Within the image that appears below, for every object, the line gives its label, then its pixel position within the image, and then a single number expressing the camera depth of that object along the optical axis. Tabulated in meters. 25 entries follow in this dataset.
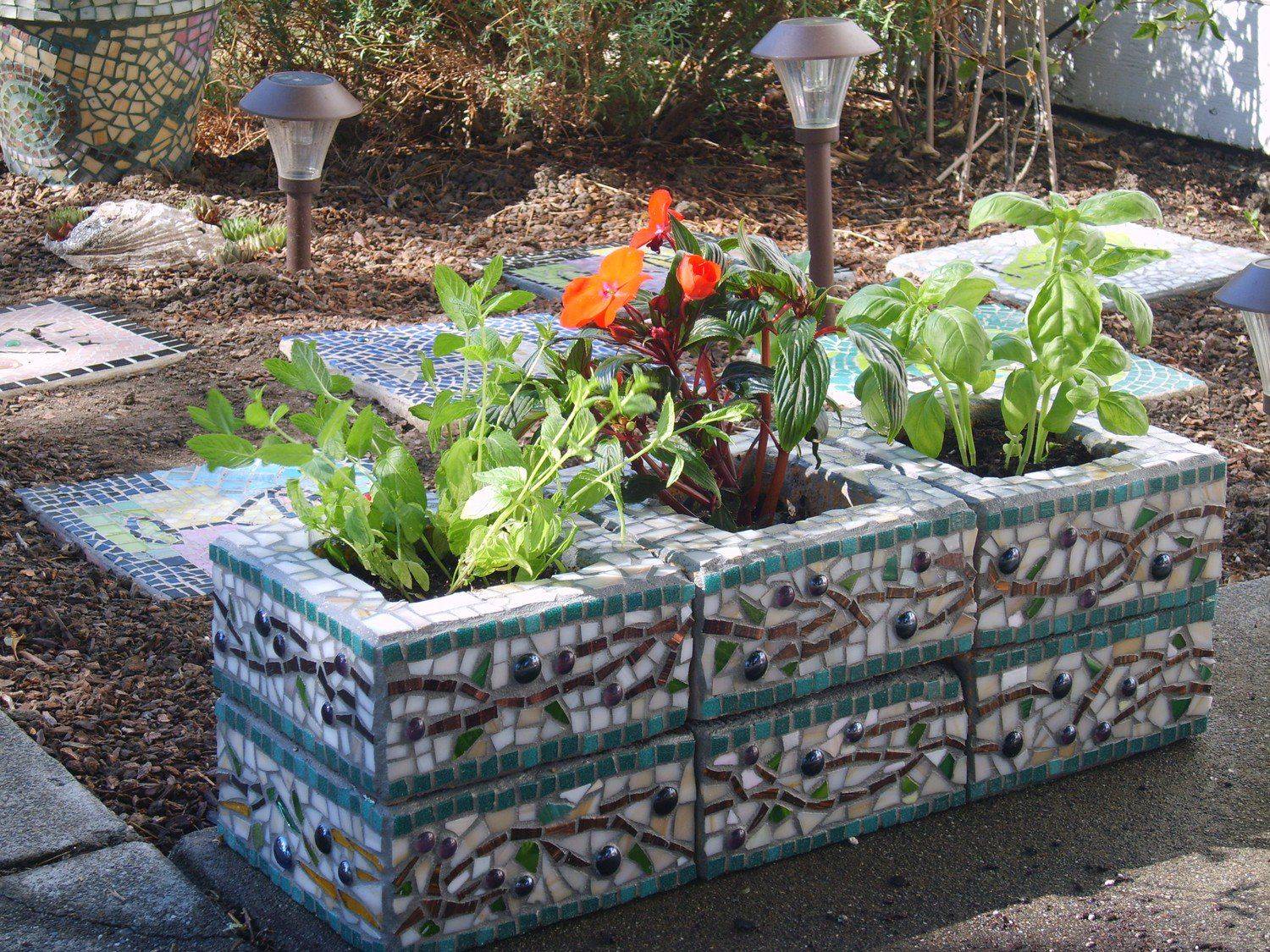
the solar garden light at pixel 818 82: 4.88
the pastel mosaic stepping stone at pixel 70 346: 5.37
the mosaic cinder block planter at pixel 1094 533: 2.81
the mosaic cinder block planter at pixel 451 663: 2.30
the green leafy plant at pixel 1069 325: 2.91
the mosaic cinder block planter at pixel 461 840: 2.37
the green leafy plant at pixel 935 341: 2.81
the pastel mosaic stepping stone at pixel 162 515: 3.96
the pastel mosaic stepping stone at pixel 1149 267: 6.17
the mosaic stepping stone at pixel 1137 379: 5.10
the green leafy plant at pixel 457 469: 2.45
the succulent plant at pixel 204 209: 7.14
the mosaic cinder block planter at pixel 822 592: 2.56
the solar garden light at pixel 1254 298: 3.73
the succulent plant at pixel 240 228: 6.92
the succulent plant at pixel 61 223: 6.89
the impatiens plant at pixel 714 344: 2.60
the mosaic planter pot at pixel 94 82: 7.45
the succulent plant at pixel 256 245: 6.64
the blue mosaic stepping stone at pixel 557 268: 6.28
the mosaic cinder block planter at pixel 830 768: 2.64
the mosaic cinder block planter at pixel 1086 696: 2.89
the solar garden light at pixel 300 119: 5.91
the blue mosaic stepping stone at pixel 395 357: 5.07
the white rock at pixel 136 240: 6.65
